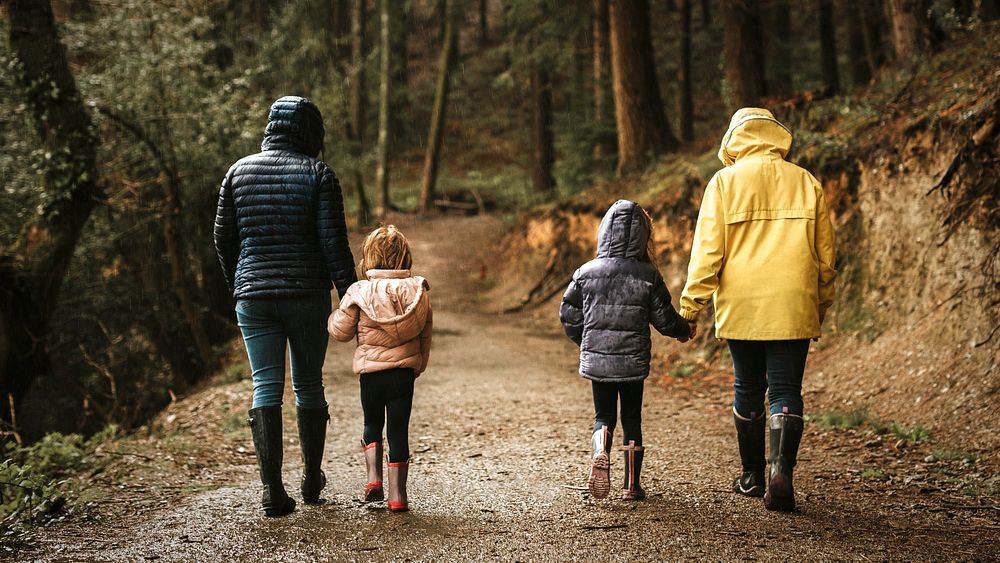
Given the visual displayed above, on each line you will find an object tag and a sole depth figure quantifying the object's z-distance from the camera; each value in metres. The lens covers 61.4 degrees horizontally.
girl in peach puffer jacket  4.68
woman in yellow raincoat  4.57
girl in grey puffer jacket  4.83
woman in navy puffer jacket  4.69
